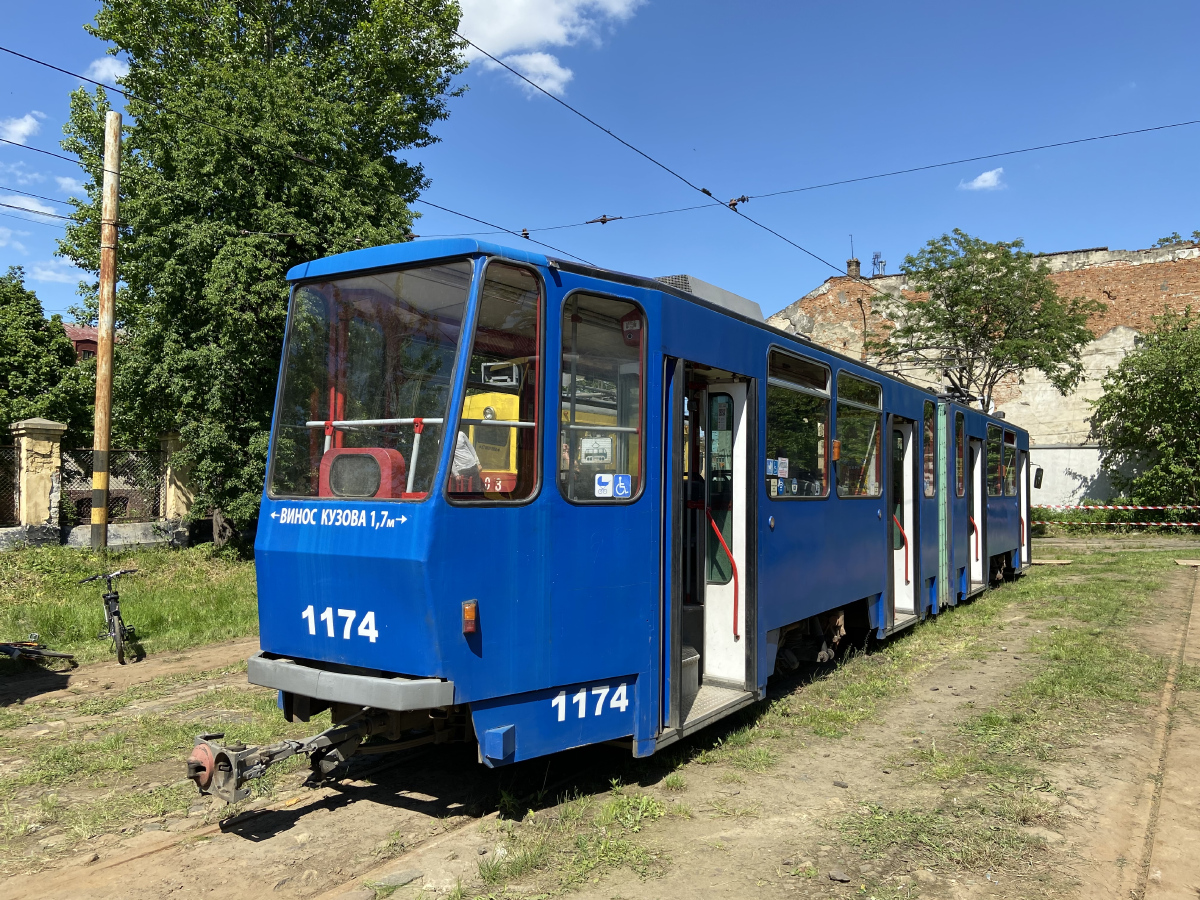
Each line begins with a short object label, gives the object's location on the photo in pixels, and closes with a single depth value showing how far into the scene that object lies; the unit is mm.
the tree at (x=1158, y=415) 25688
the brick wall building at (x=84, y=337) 46941
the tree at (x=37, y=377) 22797
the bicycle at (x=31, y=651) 8213
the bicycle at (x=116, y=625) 8633
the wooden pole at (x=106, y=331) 12609
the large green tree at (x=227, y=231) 13781
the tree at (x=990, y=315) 24719
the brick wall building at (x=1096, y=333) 29359
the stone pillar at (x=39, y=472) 13148
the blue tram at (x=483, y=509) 4133
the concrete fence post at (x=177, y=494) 15859
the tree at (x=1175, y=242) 30359
